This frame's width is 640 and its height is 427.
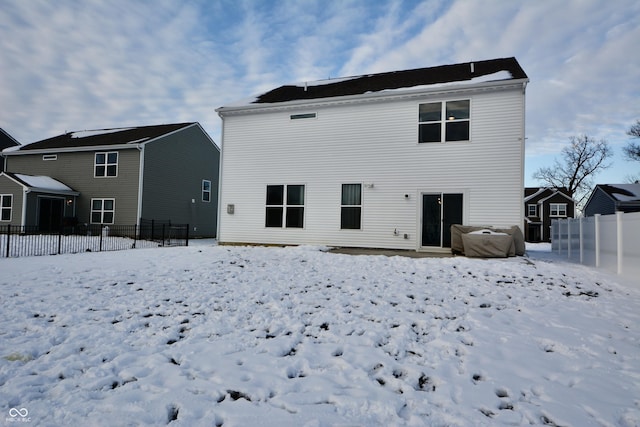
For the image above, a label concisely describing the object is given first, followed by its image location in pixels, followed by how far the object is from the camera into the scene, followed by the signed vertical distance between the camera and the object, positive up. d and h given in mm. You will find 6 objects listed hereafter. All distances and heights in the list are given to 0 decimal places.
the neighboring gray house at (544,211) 37856 +1942
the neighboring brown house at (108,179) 18656 +2411
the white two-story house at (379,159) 10586 +2357
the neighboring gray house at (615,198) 27234 +2733
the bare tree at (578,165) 39406 +7971
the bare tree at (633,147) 29391 +7837
